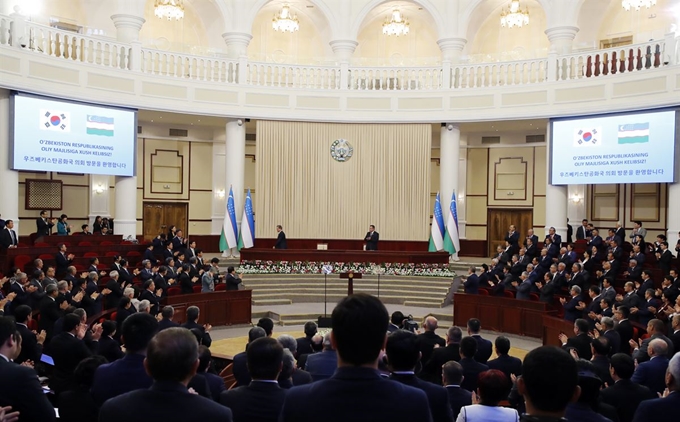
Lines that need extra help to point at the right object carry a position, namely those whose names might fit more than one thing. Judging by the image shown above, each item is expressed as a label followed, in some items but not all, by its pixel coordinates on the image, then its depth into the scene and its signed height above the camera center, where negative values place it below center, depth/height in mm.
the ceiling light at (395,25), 19906 +5959
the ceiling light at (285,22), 18969 +5690
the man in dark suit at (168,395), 1952 -629
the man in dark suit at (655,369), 4926 -1264
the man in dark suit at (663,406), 3084 -977
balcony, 14523 +3375
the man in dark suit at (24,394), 2830 -904
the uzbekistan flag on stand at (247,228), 17438 -677
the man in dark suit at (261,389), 2783 -851
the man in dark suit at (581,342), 6219 -1356
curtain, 18844 +778
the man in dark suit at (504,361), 5477 -1368
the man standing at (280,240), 17516 -1005
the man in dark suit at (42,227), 14195 -630
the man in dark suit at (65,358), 3838 -1039
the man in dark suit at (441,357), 5016 -1301
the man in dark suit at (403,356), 2805 -685
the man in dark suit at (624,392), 4156 -1234
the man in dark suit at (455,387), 3961 -1171
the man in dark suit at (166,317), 6816 -1291
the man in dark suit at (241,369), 5031 -1359
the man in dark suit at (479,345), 6367 -1441
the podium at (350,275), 13055 -1463
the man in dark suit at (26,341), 5316 -1238
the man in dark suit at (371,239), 17484 -922
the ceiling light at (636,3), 15760 +5471
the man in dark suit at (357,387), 1764 -532
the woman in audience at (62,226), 14727 -622
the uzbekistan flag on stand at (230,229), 17469 -718
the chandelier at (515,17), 18141 +5752
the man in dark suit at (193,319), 6531 -1257
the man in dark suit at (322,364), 4754 -1246
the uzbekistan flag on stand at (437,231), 17531 -657
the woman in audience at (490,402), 3021 -990
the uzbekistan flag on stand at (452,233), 17425 -697
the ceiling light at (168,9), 17828 +5667
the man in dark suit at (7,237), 11727 -731
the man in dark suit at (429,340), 5969 -1327
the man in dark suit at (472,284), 13094 -1613
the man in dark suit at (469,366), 5008 -1296
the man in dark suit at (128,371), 3137 -874
